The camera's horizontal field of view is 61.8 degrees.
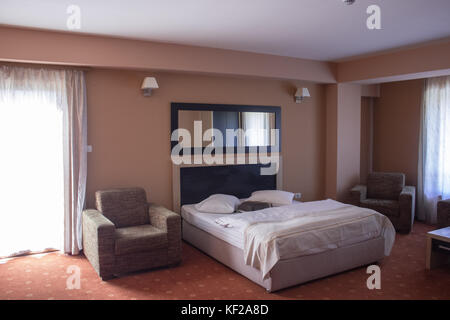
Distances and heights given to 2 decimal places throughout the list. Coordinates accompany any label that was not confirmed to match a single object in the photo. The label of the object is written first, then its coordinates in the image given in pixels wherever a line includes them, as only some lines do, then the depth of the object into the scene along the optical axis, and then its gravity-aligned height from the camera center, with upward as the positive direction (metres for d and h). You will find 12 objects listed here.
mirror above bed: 4.91 +0.21
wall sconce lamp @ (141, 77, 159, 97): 4.47 +0.68
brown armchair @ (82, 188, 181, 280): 3.62 -0.95
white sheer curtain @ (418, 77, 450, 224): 5.53 -0.14
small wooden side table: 3.79 -1.10
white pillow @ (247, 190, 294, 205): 4.91 -0.75
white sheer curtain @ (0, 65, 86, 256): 4.07 -0.17
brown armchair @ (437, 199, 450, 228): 4.82 -0.95
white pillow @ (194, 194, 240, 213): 4.54 -0.78
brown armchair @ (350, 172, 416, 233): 5.18 -0.85
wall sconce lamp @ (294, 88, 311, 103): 5.62 +0.70
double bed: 3.36 -0.98
